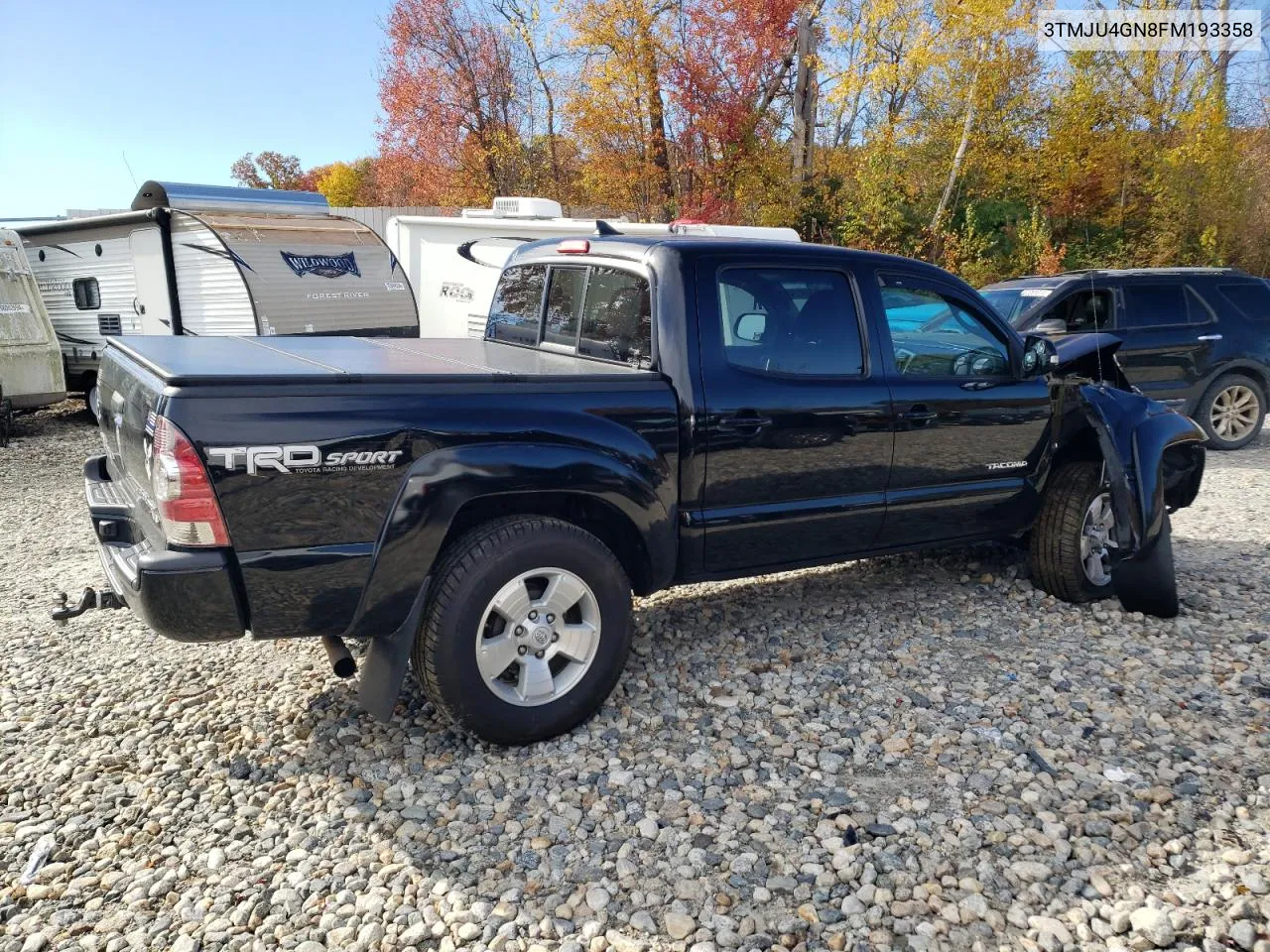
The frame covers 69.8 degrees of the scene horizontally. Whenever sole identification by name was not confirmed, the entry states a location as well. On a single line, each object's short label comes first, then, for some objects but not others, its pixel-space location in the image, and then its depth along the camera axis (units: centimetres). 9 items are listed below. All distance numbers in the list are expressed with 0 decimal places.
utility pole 1908
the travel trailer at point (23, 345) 977
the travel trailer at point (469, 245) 1061
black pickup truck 298
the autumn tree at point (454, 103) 2262
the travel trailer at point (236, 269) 1014
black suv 895
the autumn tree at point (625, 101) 1922
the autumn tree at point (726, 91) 1930
